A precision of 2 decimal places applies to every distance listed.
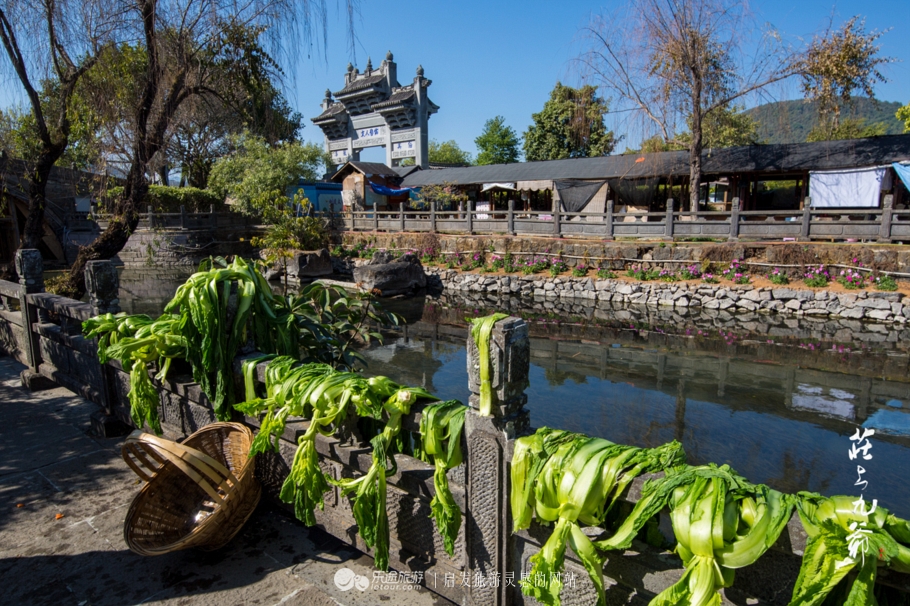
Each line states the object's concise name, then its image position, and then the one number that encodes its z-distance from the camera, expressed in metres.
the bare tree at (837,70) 14.75
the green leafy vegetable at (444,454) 2.41
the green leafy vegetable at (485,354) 2.21
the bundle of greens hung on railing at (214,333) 3.25
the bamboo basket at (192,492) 2.81
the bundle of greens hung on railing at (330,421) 2.56
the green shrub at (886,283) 12.31
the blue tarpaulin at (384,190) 27.19
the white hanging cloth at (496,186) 23.26
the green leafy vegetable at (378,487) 2.54
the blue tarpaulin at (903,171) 15.17
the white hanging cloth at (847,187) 15.97
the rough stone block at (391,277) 16.84
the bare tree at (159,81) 6.61
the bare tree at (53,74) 6.45
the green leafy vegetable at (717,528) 1.63
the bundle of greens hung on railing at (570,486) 1.94
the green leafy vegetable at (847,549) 1.50
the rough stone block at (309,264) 19.78
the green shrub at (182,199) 25.81
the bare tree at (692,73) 16.20
